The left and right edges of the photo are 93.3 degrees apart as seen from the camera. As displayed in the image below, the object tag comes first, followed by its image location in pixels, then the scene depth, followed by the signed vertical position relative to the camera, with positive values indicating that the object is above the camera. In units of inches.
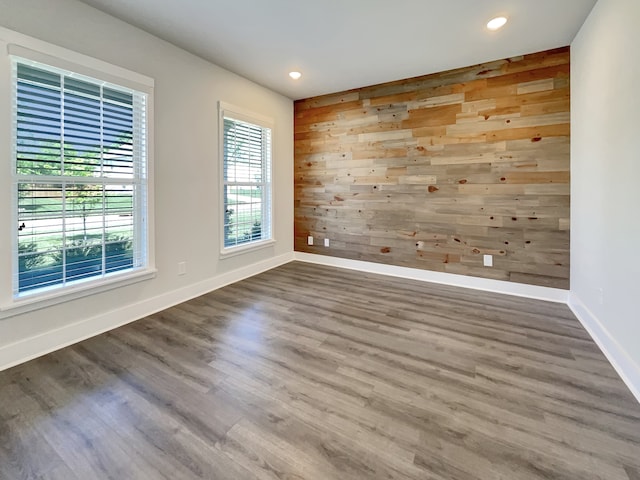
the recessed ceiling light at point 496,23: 102.1 +73.8
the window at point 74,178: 83.6 +18.6
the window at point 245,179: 150.2 +31.4
